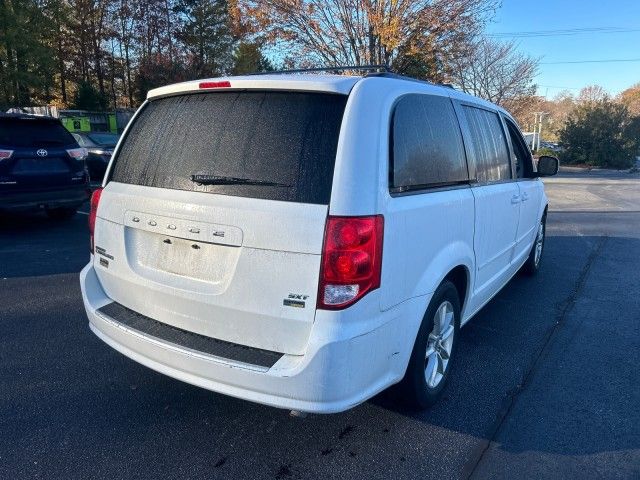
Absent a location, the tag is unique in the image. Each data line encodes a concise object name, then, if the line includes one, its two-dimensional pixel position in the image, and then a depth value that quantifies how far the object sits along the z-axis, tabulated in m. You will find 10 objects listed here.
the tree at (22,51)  27.33
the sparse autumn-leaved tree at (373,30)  15.72
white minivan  2.26
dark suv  7.28
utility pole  37.66
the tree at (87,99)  33.38
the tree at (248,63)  31.08
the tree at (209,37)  35.06
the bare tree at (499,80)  26.17
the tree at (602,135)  29.23
